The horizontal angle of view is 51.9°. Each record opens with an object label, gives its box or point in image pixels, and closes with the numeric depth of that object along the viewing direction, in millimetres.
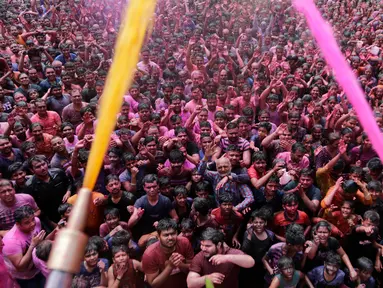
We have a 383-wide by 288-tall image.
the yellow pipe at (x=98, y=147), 925
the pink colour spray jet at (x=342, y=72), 1348
